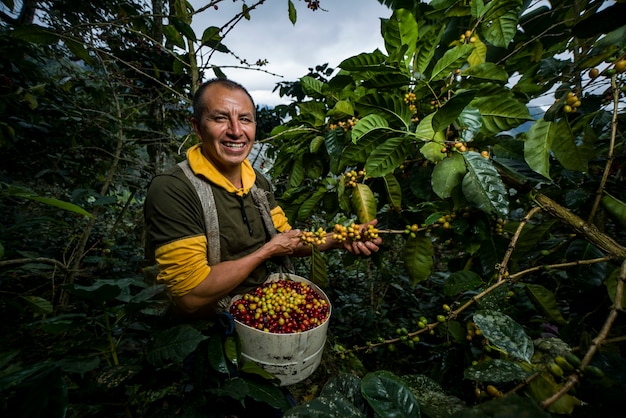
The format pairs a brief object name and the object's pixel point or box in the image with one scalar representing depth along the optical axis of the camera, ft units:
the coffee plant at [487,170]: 2.14
